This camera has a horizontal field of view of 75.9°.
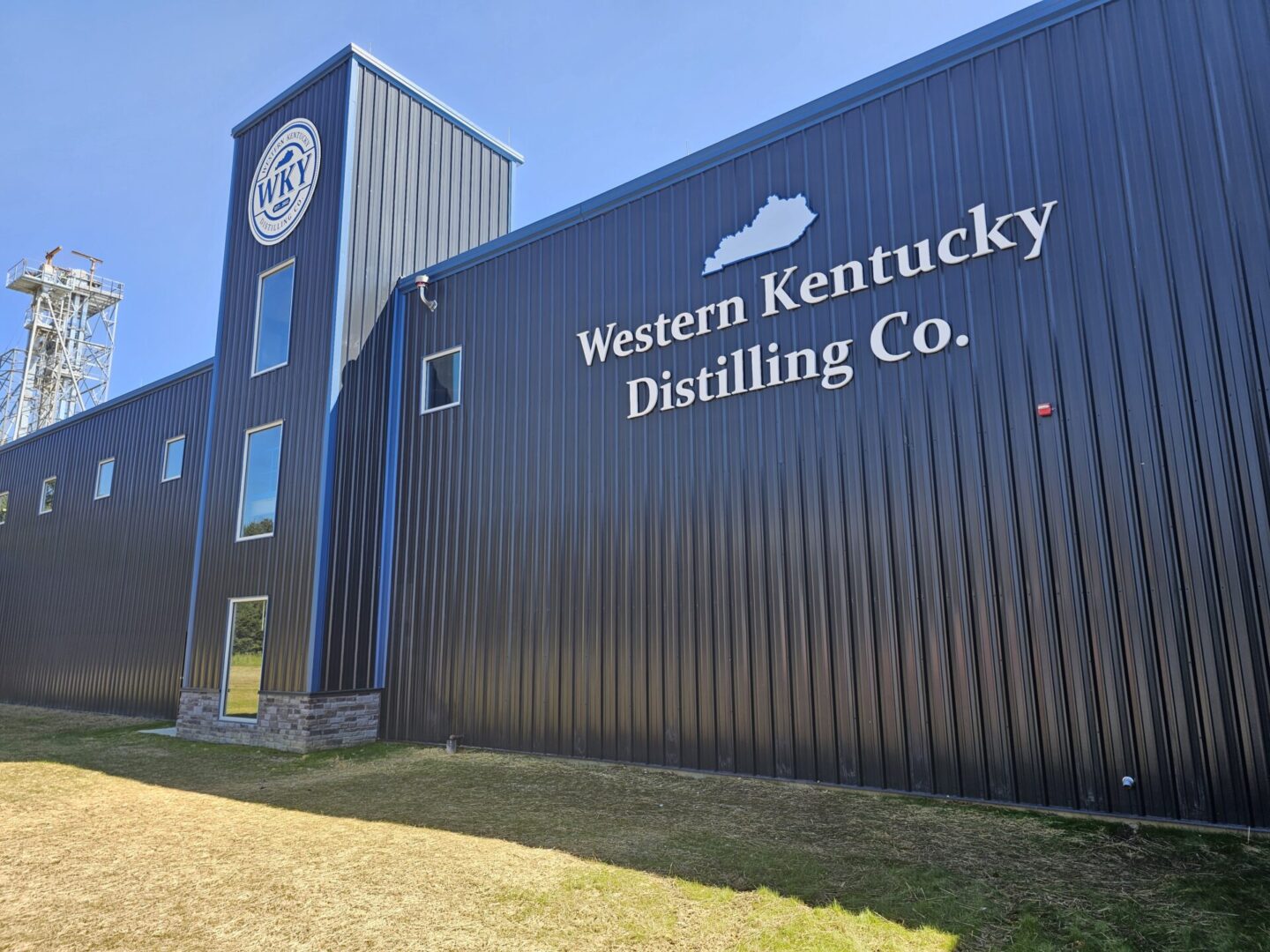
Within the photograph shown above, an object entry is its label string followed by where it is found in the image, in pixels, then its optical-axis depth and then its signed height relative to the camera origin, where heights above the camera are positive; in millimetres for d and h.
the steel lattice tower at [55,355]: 34750 +12705
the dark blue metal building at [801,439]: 6172 +2083
